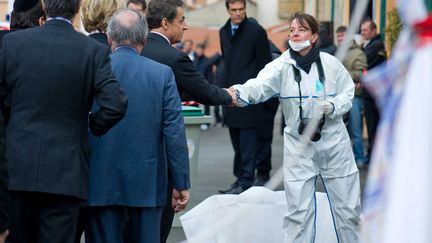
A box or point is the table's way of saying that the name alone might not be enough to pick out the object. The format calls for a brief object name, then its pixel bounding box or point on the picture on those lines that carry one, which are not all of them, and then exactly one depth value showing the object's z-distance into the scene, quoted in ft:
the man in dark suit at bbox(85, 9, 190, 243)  30.68
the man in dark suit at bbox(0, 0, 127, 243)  28.26
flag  16.92
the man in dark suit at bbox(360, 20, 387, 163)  68.99
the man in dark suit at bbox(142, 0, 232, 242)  34.14
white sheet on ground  38.94
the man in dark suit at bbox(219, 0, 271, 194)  56.34
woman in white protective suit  36.92
